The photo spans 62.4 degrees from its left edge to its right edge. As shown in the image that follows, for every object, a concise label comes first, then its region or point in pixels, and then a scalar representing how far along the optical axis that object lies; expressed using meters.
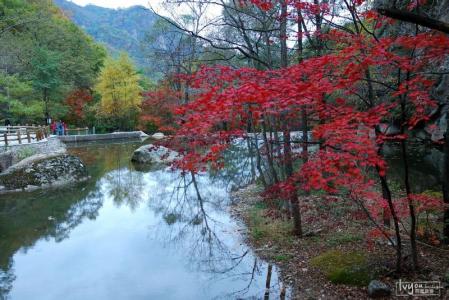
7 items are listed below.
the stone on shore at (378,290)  5.54
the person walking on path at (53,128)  33.34
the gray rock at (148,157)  22.98
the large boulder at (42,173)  15.80
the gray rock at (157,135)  39.47
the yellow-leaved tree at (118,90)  39.72
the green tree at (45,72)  33.75
